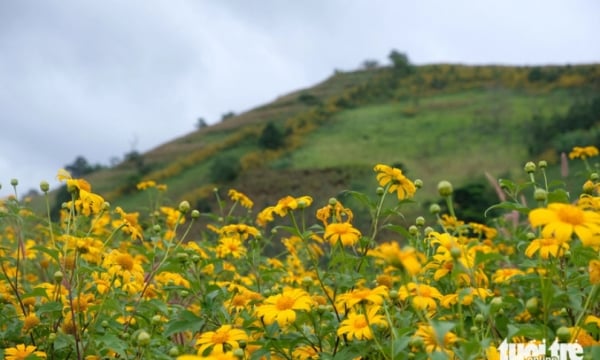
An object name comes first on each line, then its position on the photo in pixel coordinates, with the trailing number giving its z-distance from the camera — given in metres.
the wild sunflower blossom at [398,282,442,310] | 1.33
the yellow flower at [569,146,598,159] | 3.27
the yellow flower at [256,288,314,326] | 1.24
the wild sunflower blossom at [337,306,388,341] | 1.21
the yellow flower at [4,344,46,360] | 1.41
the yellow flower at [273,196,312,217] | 1.62
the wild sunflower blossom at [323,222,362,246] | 1.47
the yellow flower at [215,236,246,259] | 2.23
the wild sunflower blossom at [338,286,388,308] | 1.24
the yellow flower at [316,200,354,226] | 1.71
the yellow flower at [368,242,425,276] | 0.94
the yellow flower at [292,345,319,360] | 1.36
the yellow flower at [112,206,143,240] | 1.61
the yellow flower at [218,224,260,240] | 2.01
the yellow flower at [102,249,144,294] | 1.54
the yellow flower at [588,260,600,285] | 1.04
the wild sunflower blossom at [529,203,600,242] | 1.02
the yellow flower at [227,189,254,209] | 2.81
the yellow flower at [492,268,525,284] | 1.98
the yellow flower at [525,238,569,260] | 1.26
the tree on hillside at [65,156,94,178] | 34.47
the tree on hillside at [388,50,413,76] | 35.16
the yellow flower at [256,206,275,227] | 1.75
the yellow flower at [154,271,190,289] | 1.85
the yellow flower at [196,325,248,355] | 1.21
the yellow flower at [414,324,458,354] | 1.12
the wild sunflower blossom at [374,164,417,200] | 1.66
